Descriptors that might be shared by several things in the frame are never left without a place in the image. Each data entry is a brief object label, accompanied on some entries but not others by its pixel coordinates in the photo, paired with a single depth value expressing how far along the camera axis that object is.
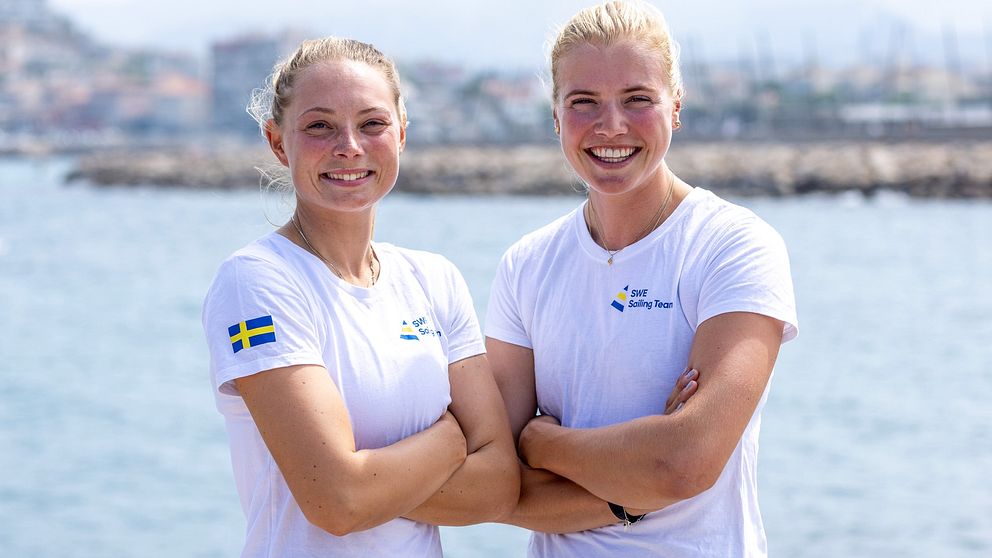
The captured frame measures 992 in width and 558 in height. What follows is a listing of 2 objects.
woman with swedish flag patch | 2.19
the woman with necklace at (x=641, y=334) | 2.34
